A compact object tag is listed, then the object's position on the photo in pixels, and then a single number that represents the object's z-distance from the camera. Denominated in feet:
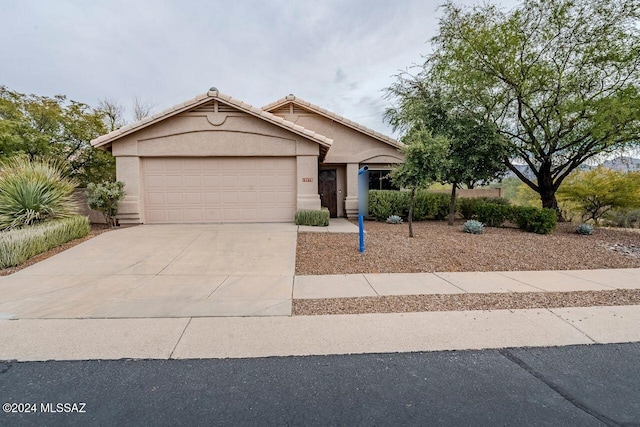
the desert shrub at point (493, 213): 38.70
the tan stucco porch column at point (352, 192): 47.73
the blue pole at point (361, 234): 25.21
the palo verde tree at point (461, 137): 36.11
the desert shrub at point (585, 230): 35.14
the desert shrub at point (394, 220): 42.09
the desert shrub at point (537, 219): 34.22
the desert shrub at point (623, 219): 49.88
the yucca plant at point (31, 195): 28.32
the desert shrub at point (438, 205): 46.11
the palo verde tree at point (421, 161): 27.86
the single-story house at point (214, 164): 37.11
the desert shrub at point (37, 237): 21.56
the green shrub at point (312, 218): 37.11
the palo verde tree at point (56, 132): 39.91
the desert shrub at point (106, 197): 34.37
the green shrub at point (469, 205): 47.62
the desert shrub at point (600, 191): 42.98
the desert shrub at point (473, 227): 33.86
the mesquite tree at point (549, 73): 34.50
